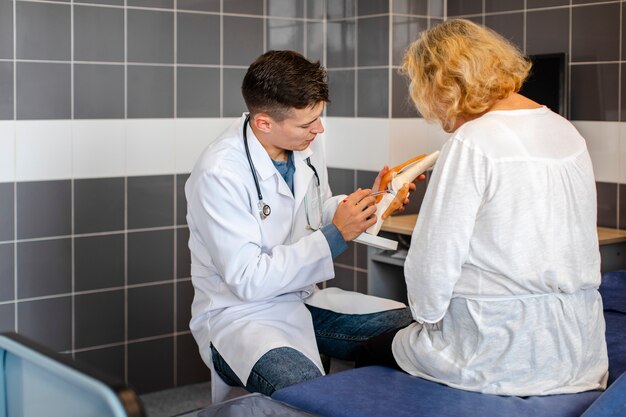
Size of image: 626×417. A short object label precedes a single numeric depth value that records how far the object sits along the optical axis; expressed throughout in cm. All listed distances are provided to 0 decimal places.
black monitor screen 362
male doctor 244
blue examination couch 199
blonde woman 197
